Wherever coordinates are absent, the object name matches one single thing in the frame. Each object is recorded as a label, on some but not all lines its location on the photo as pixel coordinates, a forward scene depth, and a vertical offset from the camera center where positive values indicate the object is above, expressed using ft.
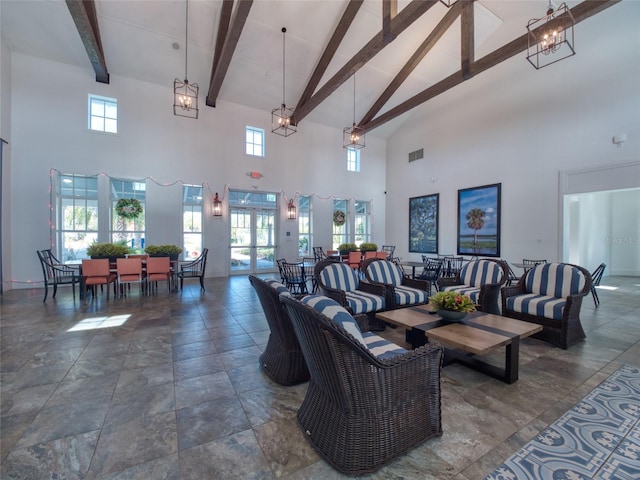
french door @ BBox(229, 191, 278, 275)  28.78 +0.27
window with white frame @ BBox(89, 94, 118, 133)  22.67 +10.08
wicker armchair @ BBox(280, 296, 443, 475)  4.74 -2.95
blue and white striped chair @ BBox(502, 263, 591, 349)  10.48 -2.50
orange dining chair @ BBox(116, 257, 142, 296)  18.07 -2.17
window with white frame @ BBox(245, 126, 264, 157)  28.84 +10.05
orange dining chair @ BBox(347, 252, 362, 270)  24.20 -1.82
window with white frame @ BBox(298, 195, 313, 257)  32.22 +1.36
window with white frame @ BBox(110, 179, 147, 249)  23.61 +1.39
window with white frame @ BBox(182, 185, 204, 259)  26.08 +1.61
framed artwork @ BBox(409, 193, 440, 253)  31.12 +1.73
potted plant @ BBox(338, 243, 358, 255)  25.76 -0.99
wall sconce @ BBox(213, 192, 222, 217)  26.84 +3.01
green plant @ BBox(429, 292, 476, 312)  8.95 -2.06
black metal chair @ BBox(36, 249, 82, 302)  17.07 -2.53
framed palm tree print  25.85 +1.77
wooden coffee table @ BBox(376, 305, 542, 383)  7.62 -2.77
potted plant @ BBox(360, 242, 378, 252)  26.76 -0.87
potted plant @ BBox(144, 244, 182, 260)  19.99 -1.03
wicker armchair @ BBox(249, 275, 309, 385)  7.45 -2.91
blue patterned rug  4.94 -4.10
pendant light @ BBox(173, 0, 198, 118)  16.87 +12.02
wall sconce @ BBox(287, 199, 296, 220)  30.76 +3.03
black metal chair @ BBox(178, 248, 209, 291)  20.27 -2.64
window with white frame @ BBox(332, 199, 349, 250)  34.17 +1.94
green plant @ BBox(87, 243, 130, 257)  18.03 -0.90
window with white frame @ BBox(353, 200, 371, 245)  35.96 +2.18
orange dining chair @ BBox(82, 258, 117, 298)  17.20 -2.21
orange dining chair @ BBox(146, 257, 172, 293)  18.89 -2.16
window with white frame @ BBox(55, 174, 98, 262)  22.18 +1.72
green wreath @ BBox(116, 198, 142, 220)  23.34 +2.39
